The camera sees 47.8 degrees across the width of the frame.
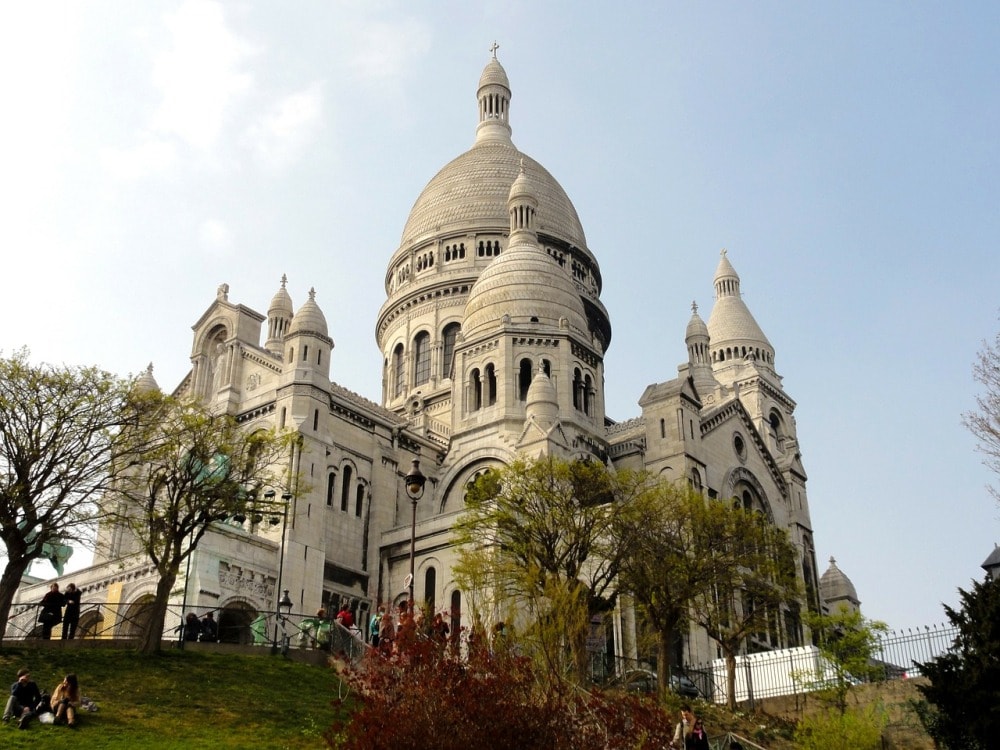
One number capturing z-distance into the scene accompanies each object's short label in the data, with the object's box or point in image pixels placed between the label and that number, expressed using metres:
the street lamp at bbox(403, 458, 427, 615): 25.45
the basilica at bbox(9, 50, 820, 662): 42.06
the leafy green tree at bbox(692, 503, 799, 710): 35.94
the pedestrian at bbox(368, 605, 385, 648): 29.81
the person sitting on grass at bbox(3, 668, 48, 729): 21.16
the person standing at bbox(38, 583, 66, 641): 29.56
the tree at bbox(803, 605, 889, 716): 31.62
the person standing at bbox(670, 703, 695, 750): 20.88
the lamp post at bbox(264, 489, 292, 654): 38.91
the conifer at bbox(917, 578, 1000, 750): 21.22
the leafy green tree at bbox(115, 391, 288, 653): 29.85
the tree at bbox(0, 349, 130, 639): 28.80
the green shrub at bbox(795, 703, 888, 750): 23.80
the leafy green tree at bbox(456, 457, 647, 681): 32.44
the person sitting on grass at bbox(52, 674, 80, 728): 21.31
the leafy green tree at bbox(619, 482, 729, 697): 33.91
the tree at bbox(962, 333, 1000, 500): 23.30
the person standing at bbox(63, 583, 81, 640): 29.56
